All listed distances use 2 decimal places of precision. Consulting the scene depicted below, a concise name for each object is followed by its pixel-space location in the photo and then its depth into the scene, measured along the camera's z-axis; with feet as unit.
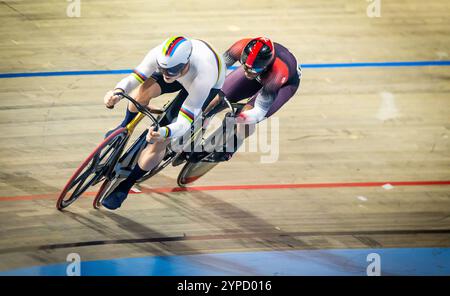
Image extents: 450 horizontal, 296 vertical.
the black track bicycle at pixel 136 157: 36.17
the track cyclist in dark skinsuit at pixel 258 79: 36.40
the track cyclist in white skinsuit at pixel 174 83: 33.68
